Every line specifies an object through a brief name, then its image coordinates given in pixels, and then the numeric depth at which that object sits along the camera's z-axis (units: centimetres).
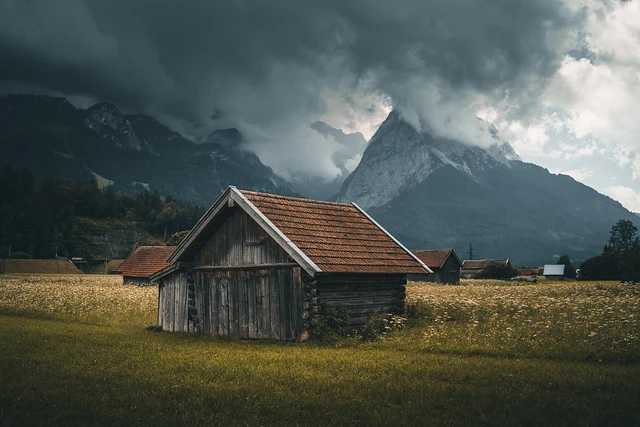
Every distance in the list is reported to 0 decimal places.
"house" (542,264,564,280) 11318
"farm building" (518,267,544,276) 13688
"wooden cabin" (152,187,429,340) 1853
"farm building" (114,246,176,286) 6040
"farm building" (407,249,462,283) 7738
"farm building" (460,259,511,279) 12512
